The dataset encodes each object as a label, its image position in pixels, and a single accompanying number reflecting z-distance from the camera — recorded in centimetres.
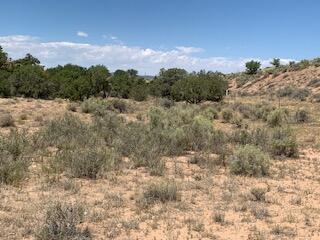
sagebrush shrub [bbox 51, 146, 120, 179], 719
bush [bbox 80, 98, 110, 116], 1640
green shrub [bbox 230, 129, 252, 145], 1083
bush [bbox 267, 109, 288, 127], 1501
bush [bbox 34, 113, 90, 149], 940
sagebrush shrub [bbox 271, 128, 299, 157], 984
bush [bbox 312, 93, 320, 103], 2377
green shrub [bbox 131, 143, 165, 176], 761
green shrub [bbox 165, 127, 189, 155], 946
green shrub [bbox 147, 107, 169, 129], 1260
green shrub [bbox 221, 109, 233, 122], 1639
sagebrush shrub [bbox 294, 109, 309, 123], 1589
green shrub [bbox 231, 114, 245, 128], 1511
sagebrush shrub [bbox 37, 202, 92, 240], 444
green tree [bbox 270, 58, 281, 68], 4651
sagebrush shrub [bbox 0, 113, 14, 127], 1251
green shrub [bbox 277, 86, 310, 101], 2645
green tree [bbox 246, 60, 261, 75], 4544
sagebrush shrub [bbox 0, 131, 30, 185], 659
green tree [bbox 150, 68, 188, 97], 2676
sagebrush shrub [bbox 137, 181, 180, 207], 604
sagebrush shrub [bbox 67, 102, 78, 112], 1739
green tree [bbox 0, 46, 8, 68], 2778
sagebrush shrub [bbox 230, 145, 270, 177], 786
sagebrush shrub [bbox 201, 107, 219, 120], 1619
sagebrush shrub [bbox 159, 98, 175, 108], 2065
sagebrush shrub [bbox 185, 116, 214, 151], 1015
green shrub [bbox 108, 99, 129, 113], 1867
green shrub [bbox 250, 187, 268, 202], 629
